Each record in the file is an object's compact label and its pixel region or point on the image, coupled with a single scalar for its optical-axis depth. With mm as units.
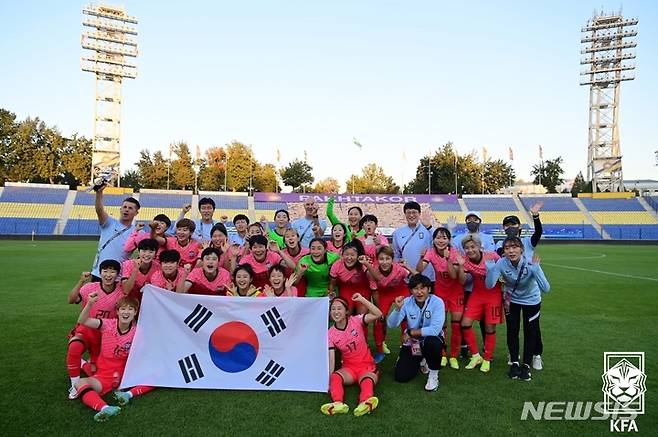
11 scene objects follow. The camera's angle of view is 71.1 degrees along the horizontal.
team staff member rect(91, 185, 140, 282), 5793
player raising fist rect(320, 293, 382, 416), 4680
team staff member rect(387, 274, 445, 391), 4945
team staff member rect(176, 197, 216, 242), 7047
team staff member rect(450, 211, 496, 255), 6266
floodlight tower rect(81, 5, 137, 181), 44312
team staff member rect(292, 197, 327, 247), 7512
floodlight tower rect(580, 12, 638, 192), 47750
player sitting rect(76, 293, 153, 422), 4535
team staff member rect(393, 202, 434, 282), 6480
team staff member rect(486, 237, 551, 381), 5285
